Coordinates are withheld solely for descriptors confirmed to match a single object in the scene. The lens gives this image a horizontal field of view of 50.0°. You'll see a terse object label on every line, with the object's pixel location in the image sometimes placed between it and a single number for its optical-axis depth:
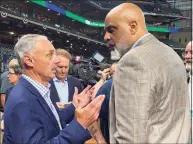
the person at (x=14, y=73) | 2.22
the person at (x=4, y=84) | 2.41
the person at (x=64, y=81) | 1.87
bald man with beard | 0.74
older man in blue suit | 0.82
